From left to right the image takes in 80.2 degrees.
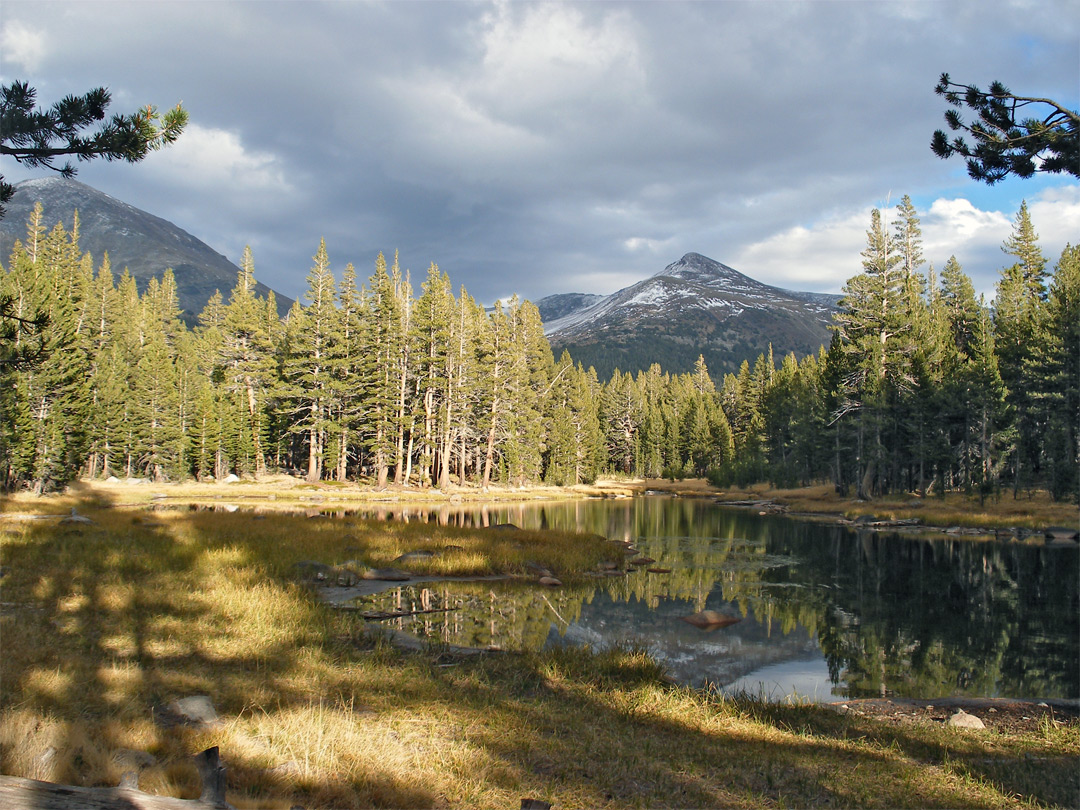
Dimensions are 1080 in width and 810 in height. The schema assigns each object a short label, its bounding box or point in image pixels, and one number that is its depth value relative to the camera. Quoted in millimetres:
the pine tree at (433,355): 56406
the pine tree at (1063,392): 41719
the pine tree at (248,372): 60469
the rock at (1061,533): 34062
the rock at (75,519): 21914
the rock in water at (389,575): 18125
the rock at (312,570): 16953
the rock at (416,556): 19970
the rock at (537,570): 20547
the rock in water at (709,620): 15384
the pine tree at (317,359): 54625
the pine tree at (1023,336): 46344
